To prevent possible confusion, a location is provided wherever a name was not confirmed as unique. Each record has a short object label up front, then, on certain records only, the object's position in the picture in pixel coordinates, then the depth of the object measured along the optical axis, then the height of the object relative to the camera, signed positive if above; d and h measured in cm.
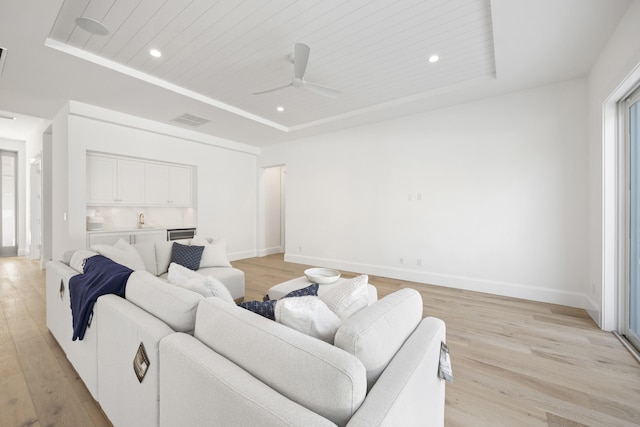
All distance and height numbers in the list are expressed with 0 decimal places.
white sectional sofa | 76 -53
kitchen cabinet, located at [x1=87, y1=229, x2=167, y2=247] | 425 -41
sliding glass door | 243 -17
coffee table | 247 -72
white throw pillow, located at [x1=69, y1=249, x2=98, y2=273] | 225 -40
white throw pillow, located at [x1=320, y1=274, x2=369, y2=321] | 129 -44
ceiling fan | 261 +146
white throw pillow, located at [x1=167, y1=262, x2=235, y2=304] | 150 -42
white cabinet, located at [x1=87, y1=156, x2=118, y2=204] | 434 +52
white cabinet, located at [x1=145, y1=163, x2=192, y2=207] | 510 +52
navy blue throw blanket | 169 -49
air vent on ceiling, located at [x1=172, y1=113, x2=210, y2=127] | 463 +161
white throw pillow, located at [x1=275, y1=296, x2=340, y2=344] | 107 -43
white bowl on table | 258 -63
